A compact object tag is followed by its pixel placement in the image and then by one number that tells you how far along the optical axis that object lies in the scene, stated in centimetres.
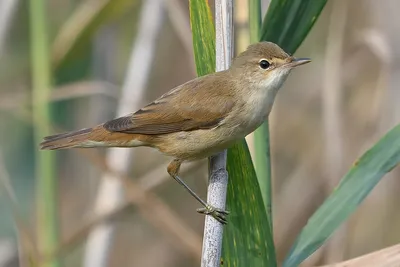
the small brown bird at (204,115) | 260
